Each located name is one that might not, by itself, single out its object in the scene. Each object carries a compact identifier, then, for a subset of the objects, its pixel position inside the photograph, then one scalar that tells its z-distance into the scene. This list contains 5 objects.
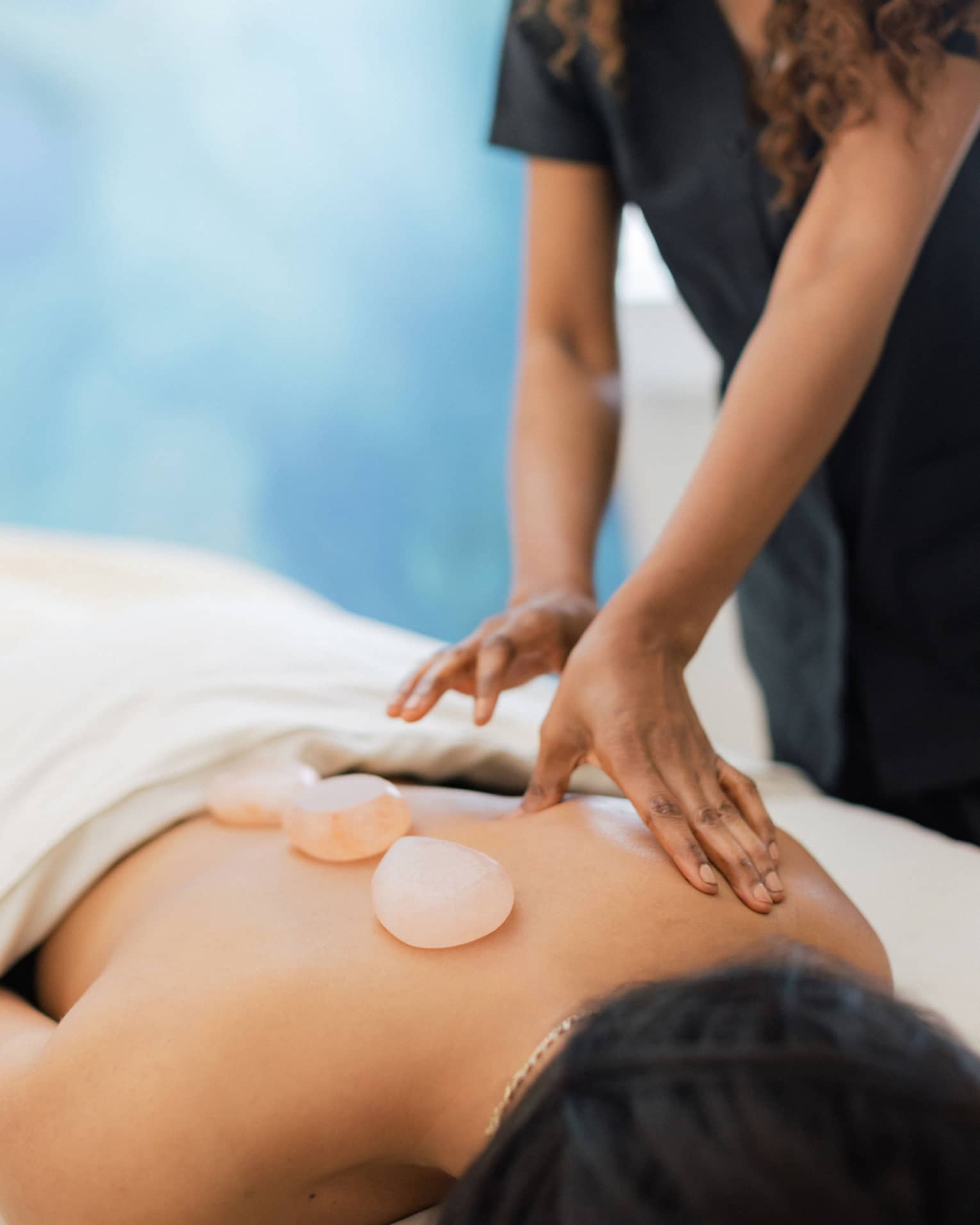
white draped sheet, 0.92
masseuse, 0.85
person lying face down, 0.44
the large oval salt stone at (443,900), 0.68
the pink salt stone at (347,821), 0.80
